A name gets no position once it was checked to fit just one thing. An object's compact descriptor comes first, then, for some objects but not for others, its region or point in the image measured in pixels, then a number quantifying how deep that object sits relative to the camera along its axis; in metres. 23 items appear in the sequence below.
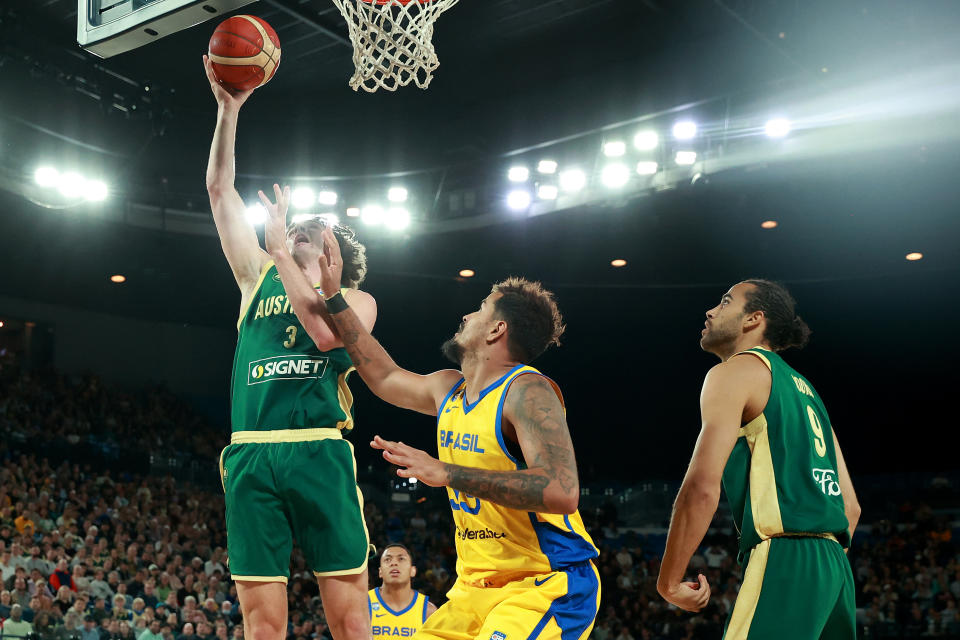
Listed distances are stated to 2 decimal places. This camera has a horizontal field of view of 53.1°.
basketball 4.55
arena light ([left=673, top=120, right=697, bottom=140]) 13.77
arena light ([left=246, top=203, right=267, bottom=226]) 16.33
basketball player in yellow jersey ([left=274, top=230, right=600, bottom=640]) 3.12
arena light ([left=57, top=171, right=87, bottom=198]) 14.94
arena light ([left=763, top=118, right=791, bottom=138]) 13.14
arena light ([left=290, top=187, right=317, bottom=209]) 16.07
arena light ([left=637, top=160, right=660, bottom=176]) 14.23
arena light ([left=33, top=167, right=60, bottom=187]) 14.71
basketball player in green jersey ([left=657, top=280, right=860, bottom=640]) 3.36
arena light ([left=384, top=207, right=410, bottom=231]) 16.20
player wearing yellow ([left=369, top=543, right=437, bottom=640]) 7.09
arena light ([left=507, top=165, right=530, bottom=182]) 15.42
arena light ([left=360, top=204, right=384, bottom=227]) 16.22
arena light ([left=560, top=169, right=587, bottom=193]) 14.96
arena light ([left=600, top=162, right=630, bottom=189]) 14.42
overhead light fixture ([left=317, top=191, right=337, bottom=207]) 16.09
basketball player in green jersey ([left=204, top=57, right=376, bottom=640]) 3.99
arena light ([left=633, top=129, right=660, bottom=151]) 14.20
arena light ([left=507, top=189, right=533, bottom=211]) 15.54
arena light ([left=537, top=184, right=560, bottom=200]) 15.34
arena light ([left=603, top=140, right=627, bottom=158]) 14.40
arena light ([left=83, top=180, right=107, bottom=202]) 15.09
